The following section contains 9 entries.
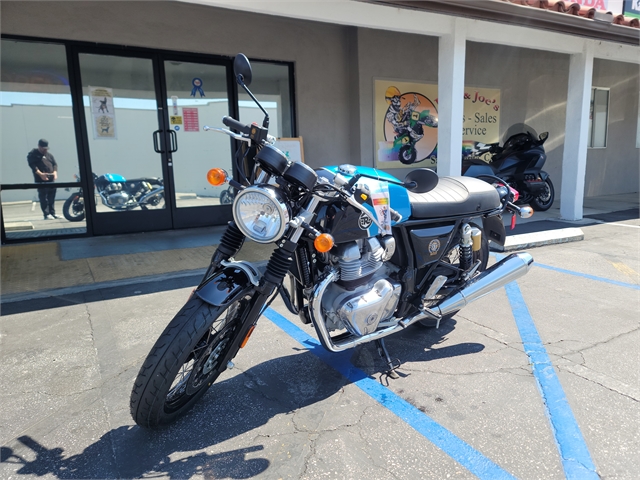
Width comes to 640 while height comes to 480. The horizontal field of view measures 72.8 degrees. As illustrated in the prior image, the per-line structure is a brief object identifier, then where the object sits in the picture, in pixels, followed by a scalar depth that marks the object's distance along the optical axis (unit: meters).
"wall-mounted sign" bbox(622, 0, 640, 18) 7.67
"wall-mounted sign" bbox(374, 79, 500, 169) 8.74
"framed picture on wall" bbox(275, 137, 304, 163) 7.73
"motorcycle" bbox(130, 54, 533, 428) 2.10
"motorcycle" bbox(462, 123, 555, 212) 8.73
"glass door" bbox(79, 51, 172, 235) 6.68
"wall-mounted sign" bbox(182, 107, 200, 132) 7.30
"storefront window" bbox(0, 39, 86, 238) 6.17
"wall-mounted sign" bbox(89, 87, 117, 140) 6.66
